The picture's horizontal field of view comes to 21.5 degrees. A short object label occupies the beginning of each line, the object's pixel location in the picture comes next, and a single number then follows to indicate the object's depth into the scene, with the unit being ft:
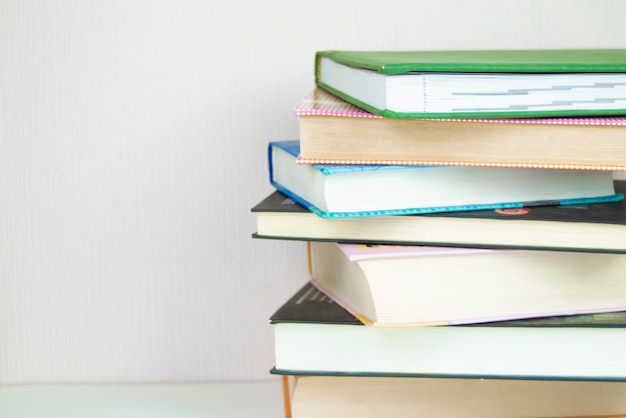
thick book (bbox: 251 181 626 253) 2.69
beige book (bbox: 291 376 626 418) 2.85
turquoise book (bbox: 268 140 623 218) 2.70
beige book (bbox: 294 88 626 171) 2.66
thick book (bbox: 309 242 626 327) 2.71
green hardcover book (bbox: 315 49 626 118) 2.61
